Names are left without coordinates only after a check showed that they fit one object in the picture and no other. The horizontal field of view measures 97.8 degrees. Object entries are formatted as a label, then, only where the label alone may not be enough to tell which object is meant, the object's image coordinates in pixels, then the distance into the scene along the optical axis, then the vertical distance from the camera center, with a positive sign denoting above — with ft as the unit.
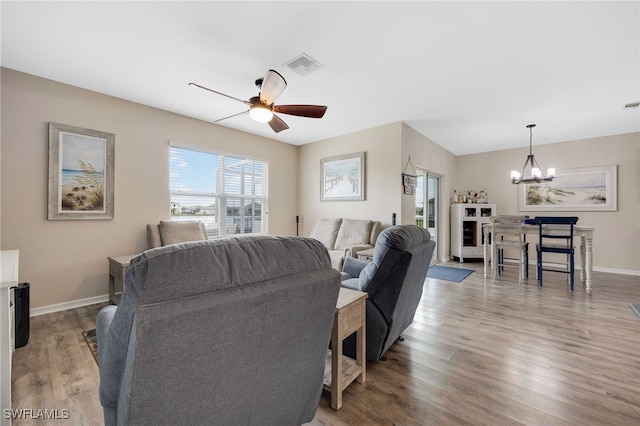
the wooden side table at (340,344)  5.18 -2.57
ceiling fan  8.09 +3.45
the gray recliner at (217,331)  2.58 -1.28
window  13.76 +1.26
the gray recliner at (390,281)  6.09 -1.53
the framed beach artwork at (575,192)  17.12 +1.59
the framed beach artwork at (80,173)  10.08 +1.51
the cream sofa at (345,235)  13.41 -1.15
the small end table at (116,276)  10.19 -2.39
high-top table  12.77 -1.34
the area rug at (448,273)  15.24 -3.39
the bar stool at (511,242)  14.44 -1.24
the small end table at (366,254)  13.09 -1.86
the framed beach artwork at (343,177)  16.17 +2.25
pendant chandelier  15.14 +2.23
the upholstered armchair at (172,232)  12.09 -0.86
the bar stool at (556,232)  13.16 -0.81
